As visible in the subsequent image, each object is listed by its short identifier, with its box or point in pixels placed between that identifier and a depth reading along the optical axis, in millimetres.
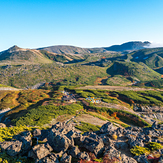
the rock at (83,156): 20419
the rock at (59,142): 22516
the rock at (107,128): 35488
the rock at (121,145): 28188
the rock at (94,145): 23062
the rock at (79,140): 25289
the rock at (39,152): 19766
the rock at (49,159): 18922
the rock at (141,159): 22062
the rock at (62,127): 29250
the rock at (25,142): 22094
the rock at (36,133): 28872
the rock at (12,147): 20234
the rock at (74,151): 21112
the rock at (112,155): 20997
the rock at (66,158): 19328
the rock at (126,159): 21181
